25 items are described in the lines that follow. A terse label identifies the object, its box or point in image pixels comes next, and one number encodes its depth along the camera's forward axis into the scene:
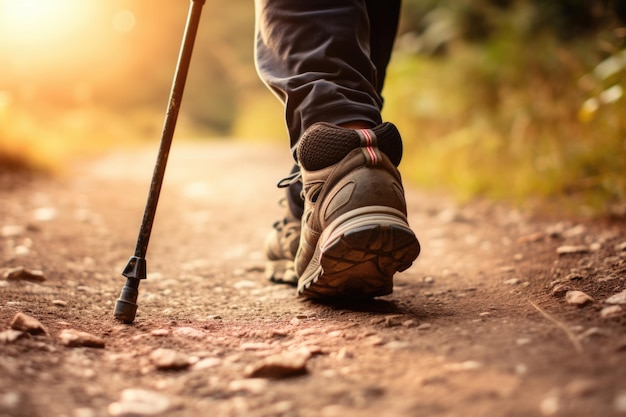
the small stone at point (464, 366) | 1.25
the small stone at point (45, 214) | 2.01
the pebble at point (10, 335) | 1.30
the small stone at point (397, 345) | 1.31
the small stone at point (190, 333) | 1.36
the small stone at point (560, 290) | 1.39
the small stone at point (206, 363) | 1.30
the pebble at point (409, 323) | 1.35
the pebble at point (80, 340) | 1.32
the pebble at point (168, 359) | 1.29
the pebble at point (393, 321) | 1.36
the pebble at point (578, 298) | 1.35
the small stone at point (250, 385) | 1.26
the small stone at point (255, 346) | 1.33
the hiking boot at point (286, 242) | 1.53
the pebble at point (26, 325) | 1.33
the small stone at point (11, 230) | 1.73
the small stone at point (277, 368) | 1.27
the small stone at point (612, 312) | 1.31
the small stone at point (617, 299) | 1.34
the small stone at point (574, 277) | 1.43
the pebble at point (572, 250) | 1.55
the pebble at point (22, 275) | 1.51
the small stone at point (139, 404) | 1.23
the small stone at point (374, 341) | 1.32
